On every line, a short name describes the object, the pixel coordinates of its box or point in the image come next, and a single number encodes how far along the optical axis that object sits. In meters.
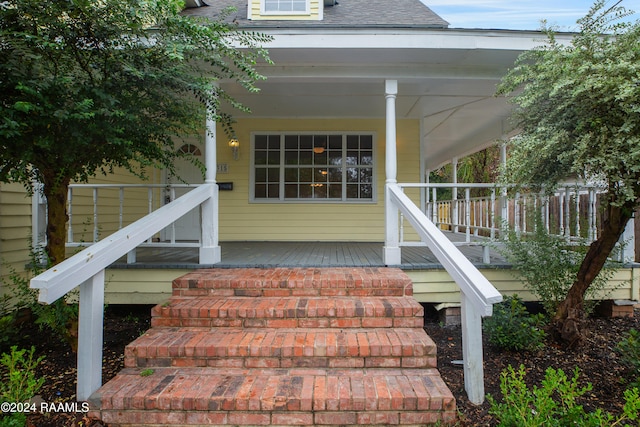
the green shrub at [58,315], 2.54
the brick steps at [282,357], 2.00
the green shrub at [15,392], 1.82
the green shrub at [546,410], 1.70
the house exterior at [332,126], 3.73
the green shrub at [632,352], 2.36
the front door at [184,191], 6.23
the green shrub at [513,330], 2.77
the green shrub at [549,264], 3.06
